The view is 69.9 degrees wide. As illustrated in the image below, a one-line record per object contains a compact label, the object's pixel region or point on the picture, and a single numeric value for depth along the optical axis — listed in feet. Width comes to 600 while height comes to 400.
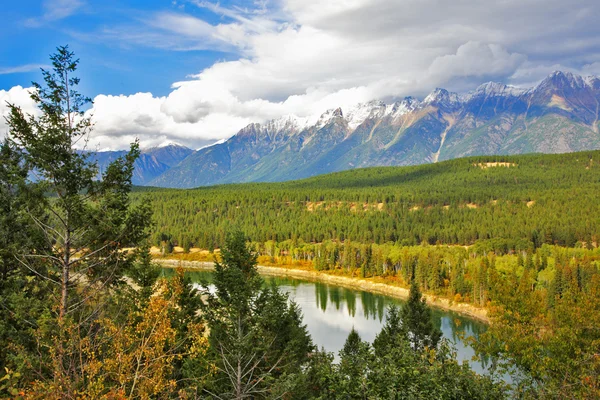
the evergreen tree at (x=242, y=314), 57.06
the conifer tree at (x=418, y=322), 116.47
